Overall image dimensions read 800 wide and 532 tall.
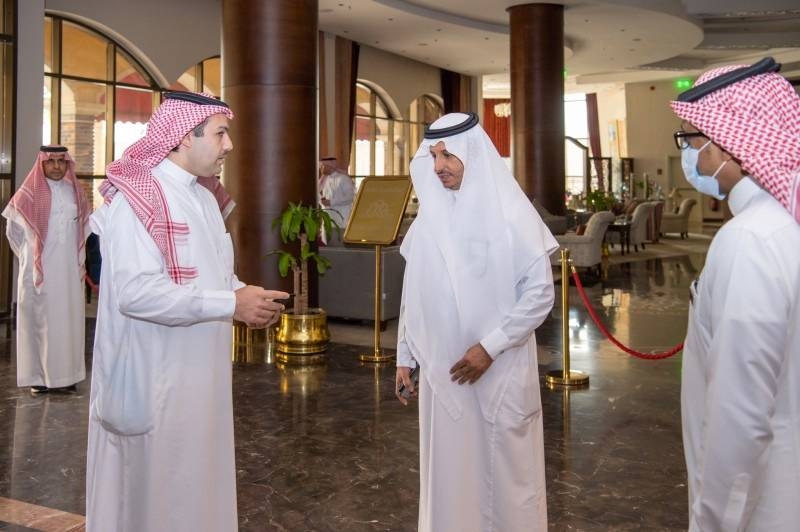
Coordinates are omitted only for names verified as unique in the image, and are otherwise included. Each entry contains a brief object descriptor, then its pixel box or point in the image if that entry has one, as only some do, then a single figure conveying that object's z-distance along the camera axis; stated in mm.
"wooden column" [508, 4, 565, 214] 14562
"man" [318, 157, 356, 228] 11961
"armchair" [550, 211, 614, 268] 12203
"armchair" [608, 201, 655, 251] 17406
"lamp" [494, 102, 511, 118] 26969
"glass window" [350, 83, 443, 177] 18406
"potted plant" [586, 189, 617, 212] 17656
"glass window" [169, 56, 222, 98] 13648
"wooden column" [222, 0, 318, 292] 7828
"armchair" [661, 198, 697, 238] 21391
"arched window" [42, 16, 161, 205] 11391
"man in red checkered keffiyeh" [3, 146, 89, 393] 5852
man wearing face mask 1596
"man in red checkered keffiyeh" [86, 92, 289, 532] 2395
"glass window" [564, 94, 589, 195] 28844
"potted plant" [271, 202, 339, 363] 7055
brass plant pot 7000
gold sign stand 7254
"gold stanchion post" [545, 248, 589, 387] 5918
